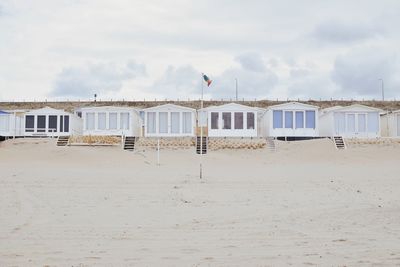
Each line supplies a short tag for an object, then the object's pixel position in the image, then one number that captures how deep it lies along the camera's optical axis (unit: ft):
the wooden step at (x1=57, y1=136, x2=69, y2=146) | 106.63
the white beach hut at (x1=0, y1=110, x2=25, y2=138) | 126.31
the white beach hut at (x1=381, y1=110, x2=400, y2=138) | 130.06
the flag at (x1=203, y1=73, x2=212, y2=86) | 64.95
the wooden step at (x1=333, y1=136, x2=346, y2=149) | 104.60
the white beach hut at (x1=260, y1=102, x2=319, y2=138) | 119.65
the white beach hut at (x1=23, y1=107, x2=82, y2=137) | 125.49
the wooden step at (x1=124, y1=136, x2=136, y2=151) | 105.60
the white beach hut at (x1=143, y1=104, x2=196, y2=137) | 119.65
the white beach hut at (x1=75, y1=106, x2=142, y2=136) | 119.44
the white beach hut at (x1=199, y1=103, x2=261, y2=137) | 120.06
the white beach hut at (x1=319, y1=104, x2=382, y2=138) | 120.47
